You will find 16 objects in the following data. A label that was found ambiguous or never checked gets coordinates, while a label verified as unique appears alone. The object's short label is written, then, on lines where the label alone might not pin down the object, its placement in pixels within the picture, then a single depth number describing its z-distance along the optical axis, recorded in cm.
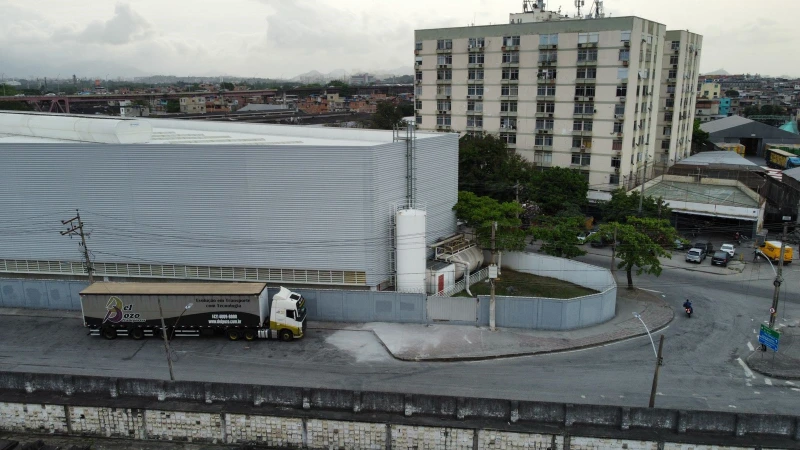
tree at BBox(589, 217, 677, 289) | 3266
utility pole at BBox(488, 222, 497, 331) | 2870
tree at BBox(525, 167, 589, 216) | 4747
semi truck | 2745
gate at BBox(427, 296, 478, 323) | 2930
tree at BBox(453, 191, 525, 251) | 3547
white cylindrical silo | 3162
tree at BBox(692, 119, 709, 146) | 8075
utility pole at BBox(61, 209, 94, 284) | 2892
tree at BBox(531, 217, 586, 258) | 3678
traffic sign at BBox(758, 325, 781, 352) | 2456
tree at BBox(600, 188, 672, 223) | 4484
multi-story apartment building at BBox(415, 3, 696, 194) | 5034
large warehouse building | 3088
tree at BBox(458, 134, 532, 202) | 4912
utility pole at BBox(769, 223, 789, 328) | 2637
